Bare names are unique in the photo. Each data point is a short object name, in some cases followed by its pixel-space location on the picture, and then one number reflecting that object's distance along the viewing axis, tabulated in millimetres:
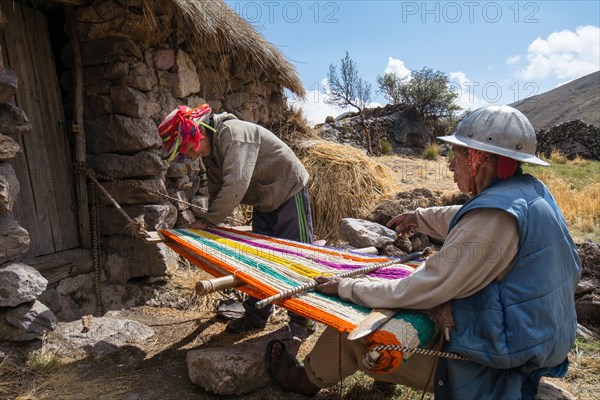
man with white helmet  1302
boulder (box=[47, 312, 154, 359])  2447
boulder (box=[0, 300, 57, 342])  2234
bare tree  14883
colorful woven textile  1400
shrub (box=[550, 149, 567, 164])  12750
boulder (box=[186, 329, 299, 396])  2062
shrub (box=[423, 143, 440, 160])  11711
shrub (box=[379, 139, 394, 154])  12461
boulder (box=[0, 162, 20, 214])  2078
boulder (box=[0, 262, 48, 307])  2176
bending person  2535
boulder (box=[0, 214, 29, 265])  2141
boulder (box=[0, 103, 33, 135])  2162
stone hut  2979
